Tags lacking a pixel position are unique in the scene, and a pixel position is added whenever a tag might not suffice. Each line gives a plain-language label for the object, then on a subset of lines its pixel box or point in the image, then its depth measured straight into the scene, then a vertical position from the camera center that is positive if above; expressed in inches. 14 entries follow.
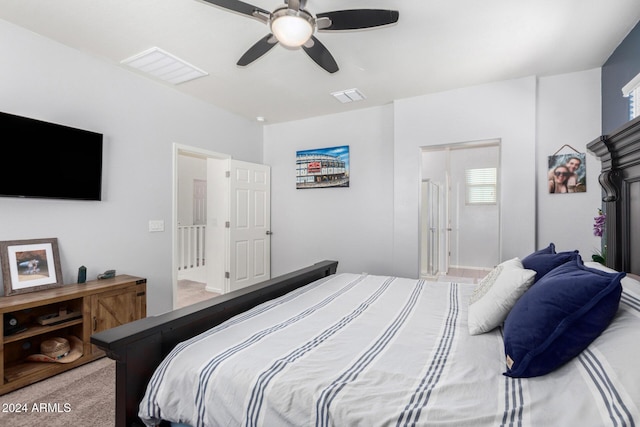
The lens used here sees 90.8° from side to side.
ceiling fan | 70.9 +44.9
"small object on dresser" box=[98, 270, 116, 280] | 116.5 -24.1
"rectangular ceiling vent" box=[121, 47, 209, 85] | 114.2 +56.2
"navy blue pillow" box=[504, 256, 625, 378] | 39.1 -14.2
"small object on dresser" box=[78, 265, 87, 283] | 109.0 -22.2
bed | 35.2 -21.7
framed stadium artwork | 178.7 +25.4
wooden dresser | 87.5 -34.5
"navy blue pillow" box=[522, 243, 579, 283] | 63.2 -10.4
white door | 176.9 -7.7
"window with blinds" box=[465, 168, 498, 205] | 243.3 +19.7
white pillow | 55.7 -16.1
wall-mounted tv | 94.3 +16.4
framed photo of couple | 124.2 +15.3
